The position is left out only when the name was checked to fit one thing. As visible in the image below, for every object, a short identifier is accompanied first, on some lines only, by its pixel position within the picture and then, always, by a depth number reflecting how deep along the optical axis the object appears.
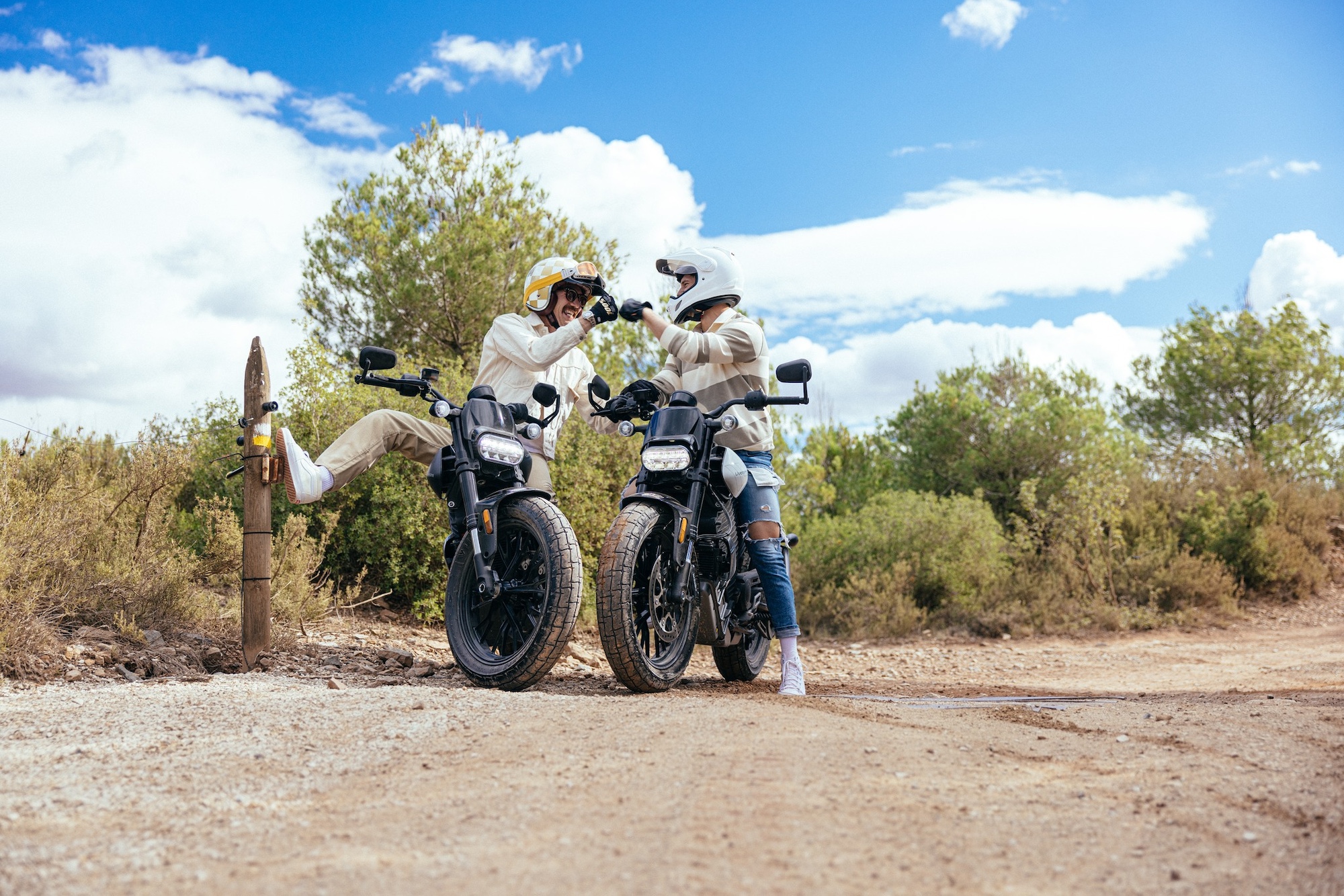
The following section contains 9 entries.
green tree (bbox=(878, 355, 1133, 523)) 15.23
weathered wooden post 6.08
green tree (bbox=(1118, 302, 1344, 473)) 22.86
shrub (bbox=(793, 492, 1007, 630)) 11.83
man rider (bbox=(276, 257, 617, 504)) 5.59
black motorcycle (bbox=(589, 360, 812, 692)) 4.96
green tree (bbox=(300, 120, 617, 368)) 14.76
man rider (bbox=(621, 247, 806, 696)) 5.48
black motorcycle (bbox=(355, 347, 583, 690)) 5.13
